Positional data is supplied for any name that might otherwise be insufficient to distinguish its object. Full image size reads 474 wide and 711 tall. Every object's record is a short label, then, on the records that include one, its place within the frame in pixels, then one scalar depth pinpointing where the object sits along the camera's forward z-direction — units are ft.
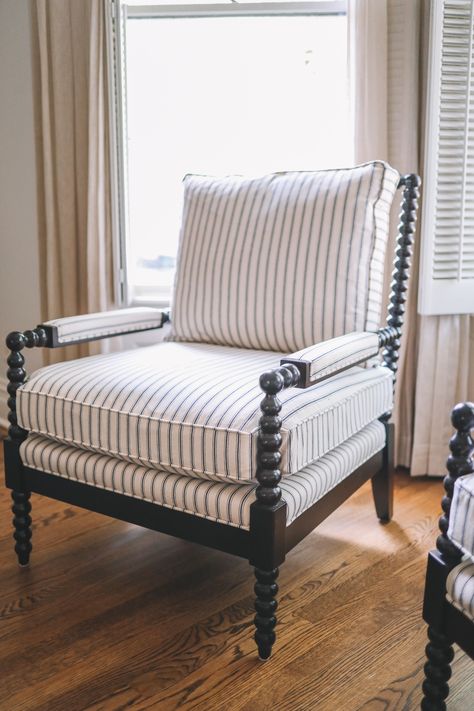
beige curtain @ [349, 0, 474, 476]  7.34
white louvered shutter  6.98
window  8.09
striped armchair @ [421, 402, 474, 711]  3.56
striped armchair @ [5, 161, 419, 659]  4.58
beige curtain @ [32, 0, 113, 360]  8.10
